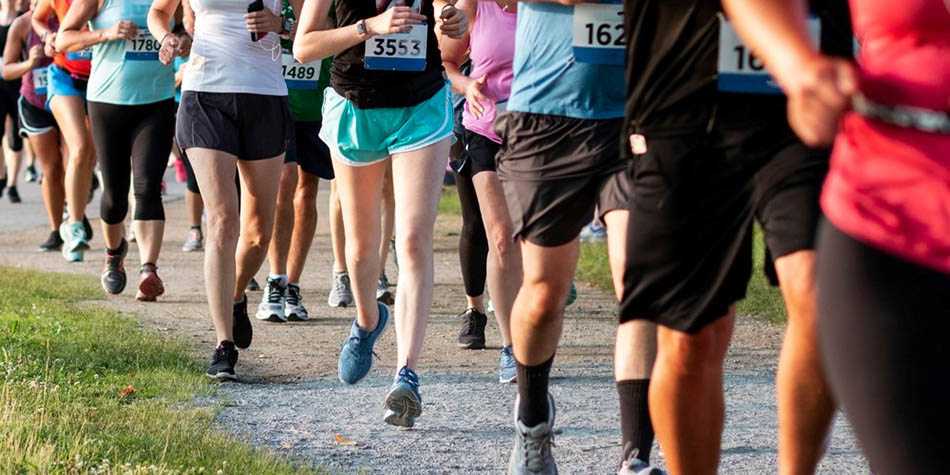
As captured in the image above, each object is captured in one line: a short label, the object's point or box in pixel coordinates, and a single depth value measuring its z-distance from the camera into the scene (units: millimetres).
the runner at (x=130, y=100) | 16719
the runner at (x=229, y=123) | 12680
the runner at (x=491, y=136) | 12234
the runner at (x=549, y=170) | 8859
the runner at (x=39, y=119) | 23469
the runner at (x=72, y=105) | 19391
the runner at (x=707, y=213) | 6414
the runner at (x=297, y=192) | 16516
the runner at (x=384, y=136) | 11016
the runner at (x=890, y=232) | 4539
